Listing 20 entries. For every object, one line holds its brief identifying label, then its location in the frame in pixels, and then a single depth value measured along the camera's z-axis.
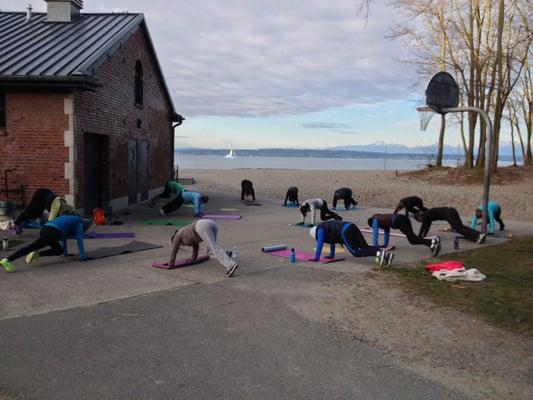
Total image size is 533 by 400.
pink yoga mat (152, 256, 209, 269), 8.49
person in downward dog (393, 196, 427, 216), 13.66
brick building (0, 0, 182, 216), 12.46
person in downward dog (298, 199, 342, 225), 13.76
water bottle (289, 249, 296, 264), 9.27
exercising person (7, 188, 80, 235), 11.04
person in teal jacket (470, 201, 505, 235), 13.46
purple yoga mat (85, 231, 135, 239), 11.45
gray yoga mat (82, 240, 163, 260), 9.46
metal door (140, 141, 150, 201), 19.06
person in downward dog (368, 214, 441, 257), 10.03
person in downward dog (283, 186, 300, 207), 19.75
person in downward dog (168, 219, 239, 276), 7.97
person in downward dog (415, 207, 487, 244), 11.37
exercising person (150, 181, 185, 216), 15.61
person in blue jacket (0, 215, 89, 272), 8.05
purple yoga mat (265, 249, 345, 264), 9.36
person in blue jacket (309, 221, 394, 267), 8.80
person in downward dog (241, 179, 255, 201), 20.83
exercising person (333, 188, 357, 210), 18.39
